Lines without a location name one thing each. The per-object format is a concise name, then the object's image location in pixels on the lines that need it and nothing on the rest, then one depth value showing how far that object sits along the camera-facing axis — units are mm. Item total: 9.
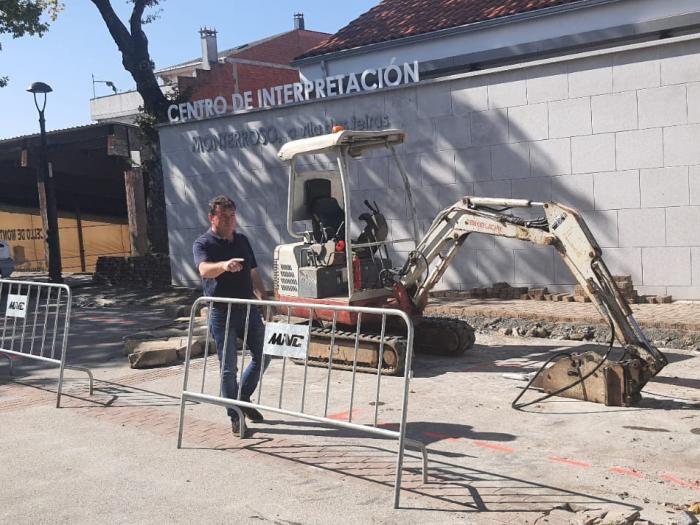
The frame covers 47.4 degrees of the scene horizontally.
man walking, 6785
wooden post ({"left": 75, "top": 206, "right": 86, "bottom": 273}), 27094
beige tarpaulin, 27344
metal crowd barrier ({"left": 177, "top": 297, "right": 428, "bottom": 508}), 5184
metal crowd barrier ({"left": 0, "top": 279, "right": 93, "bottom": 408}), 8500
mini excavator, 8789
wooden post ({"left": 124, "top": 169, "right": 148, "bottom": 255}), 22125
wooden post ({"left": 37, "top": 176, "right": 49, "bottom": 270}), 24328
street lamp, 19531
